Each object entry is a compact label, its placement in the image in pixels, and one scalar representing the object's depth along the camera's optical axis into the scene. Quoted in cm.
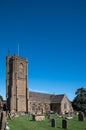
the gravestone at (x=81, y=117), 1600
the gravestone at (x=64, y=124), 1124
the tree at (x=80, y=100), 3754
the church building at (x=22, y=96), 3361
